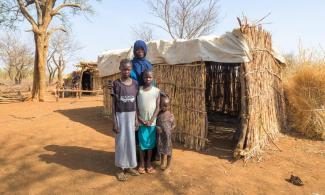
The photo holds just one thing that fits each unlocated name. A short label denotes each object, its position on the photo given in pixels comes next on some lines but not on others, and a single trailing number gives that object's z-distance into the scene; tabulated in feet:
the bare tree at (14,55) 109.81
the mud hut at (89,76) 55.26
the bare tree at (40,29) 38.45
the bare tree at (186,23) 75.00
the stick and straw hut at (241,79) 14.71
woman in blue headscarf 12.19
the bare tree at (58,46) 115.55
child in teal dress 11.96
